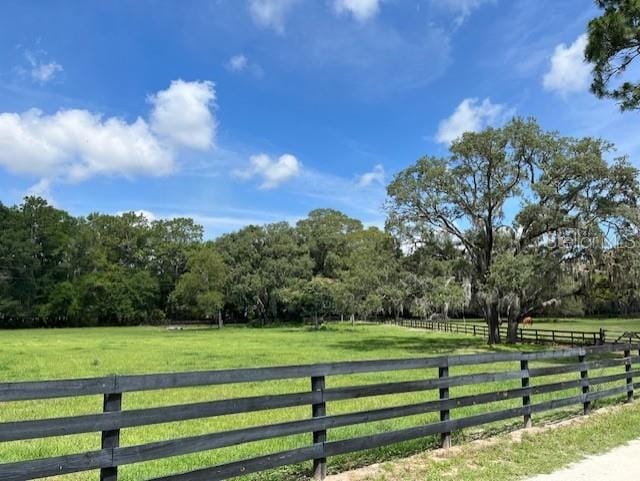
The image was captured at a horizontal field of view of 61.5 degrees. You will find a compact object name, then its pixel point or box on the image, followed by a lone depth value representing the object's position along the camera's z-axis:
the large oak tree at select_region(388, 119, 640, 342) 25.23
